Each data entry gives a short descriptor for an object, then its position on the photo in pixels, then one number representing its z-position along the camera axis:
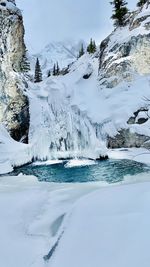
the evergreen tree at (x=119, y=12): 23.50
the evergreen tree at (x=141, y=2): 24.13
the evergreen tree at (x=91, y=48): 30.24
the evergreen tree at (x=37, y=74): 37.83
